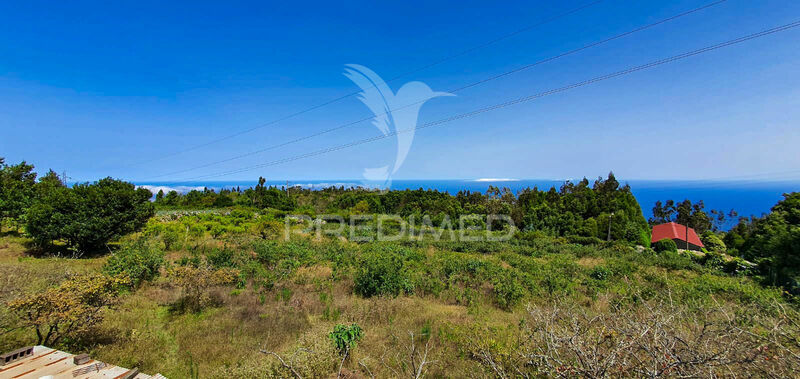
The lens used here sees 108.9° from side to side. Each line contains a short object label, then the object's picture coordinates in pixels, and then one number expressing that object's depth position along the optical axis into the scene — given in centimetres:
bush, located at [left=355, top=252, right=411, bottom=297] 967
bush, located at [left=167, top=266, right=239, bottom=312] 795
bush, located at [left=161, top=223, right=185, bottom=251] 1572
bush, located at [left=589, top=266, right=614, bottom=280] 1202
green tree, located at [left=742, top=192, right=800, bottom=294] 1188
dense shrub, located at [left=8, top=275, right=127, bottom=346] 481
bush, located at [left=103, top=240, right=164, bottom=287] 914
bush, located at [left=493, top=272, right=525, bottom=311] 904
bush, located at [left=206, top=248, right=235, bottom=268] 1193
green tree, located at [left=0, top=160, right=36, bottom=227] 1662
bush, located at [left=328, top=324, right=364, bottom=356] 562
